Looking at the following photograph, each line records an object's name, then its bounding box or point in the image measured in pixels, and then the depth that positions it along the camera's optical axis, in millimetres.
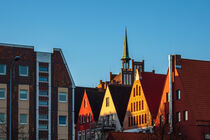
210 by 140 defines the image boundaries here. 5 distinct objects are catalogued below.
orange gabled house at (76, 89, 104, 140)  112062
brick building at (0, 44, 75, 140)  79500
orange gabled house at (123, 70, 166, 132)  94562
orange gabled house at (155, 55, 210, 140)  82312
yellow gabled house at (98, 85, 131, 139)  103812
